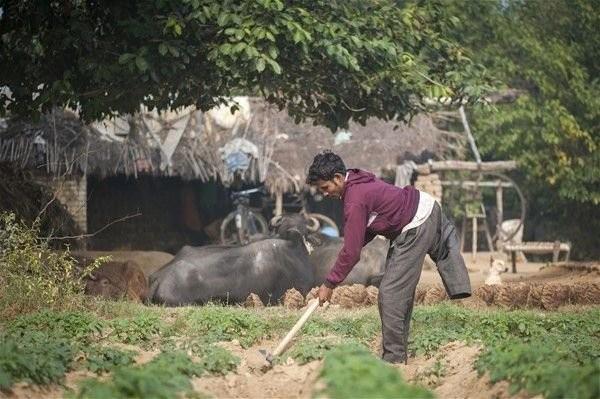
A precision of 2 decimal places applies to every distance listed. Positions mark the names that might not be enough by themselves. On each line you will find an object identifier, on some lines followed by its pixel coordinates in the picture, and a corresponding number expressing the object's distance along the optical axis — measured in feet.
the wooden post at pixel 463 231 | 150.92
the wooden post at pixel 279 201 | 137.39
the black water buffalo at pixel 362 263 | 90.68
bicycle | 133.18
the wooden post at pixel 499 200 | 145.07
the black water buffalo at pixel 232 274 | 83.15
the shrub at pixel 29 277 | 63.00
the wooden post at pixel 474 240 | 147.74
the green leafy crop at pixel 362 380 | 30.99
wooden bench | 130.84
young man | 50.34
